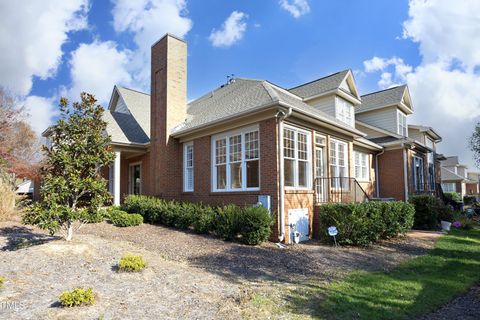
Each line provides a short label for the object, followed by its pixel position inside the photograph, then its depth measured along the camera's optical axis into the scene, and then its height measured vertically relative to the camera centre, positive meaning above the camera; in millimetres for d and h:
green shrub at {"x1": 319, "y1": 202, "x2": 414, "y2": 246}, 9664 -1110
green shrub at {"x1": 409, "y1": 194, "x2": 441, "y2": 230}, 15039 -1290
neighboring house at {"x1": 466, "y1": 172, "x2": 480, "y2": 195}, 58219 -732
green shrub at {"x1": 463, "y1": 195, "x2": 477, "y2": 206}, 40344 -1917
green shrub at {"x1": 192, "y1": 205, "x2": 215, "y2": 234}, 10281 -1114
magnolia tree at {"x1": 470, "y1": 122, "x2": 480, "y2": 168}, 20922 +2890
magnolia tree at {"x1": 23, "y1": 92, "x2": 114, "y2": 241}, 7785 +421
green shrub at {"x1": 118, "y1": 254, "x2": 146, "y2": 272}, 6188 -1500
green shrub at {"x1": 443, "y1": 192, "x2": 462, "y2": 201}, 35225 -1304
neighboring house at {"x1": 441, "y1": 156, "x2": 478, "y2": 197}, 50241 +921
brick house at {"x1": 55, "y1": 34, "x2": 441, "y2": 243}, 10391 +1659
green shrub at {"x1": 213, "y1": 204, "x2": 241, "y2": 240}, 9562 -1102
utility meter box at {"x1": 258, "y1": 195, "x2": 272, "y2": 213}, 9900 -508
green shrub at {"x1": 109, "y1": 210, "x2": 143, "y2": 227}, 11570 -1180
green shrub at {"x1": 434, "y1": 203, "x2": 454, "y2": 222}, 15602 -1445
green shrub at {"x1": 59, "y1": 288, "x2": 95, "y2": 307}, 4543 -1577
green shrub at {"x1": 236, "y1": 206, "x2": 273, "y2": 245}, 9117 -1111
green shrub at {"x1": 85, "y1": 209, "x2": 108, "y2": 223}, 8322 -782
